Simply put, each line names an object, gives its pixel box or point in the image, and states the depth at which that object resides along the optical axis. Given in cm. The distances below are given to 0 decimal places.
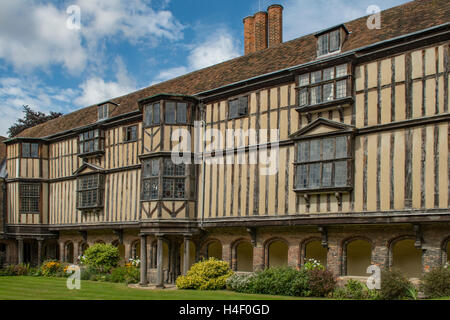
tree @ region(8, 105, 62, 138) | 4484
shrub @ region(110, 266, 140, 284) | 2141
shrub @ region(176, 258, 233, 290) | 1798
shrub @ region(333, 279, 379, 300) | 1462
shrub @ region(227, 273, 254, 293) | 1705
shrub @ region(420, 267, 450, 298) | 1323
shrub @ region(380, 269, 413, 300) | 1396
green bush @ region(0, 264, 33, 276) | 2577
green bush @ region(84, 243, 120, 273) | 2319
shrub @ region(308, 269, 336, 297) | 1546
